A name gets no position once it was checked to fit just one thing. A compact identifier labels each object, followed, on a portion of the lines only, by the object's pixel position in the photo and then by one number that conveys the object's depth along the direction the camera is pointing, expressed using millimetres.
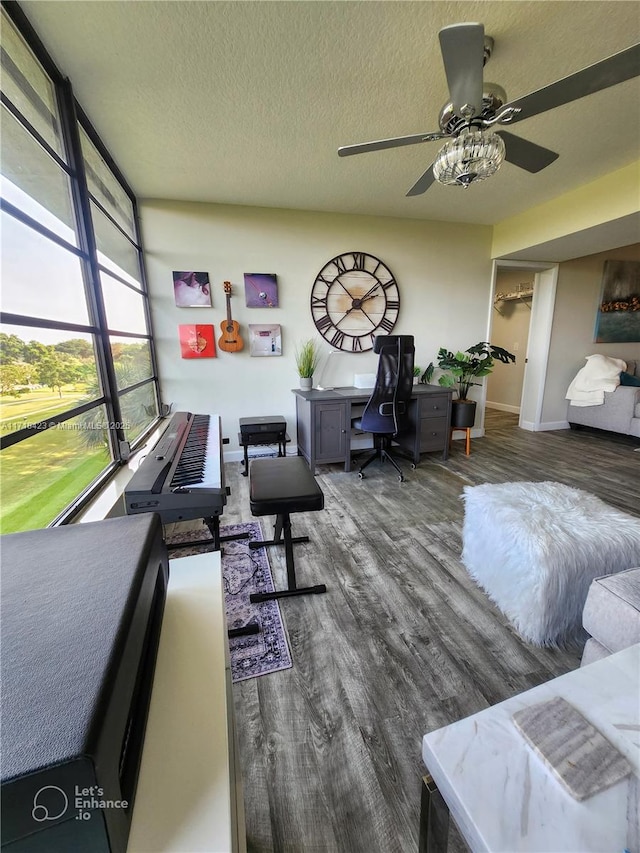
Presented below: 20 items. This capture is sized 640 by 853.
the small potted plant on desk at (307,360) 3574
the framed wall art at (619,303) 4598
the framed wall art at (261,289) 3389
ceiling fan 1222
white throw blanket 4277
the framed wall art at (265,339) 3510
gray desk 3234
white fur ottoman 1384
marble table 564
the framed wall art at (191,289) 3232
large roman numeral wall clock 3596
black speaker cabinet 381
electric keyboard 1293
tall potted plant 3691
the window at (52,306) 1170
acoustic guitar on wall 3379
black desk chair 2951
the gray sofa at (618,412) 4016
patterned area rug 1373
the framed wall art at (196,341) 3338
